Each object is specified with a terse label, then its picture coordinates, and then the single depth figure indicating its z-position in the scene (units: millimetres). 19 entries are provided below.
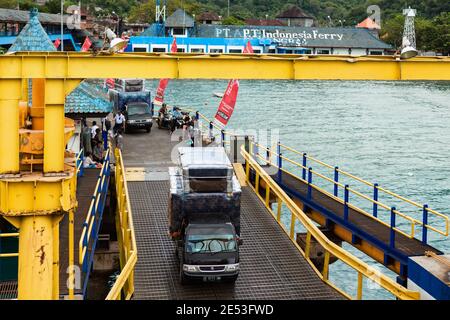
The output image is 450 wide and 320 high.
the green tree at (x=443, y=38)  132875
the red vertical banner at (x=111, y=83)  45156
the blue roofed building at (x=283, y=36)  130250
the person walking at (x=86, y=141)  26562
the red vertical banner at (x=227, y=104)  26406
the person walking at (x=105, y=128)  28594
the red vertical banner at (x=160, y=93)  40844
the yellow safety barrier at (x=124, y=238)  13164
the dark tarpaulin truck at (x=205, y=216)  14898
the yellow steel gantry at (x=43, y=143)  12133
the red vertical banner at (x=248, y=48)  46744
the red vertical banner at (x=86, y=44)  49906
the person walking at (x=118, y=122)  30703
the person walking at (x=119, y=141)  27842
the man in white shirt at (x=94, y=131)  28141
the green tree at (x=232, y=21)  158875
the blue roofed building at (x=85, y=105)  24609
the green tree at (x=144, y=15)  178250
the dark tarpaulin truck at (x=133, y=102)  34031
